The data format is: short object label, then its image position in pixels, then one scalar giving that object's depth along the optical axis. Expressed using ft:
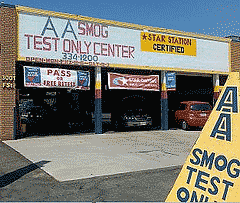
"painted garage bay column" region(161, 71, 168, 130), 54.90
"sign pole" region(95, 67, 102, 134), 47.78
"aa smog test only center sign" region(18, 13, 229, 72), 42.19
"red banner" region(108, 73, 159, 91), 48.91
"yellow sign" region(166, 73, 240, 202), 9.90
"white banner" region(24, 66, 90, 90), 41.63
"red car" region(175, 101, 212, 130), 51.93
